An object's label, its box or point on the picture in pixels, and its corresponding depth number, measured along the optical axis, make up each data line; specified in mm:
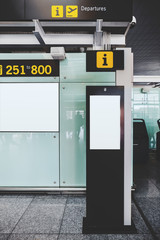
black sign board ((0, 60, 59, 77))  3223
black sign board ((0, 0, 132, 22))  1783
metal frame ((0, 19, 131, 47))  3487
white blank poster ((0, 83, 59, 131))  3383
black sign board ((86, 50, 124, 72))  2309
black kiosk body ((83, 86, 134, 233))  2207
